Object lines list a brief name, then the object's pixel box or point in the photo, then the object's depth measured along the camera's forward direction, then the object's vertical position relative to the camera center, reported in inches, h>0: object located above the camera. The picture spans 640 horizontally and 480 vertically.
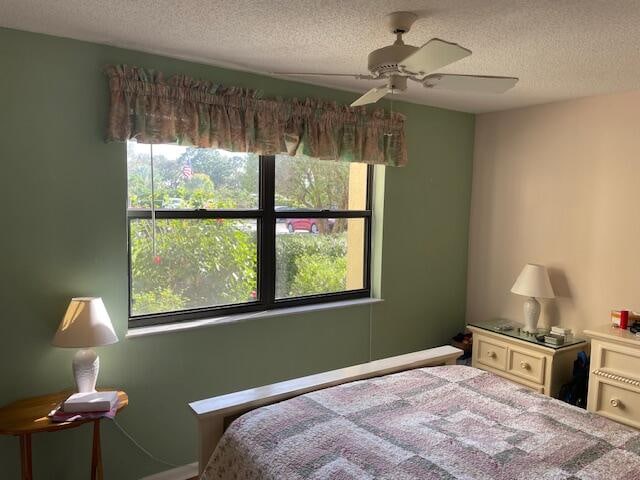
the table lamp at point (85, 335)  81.8 -23.7
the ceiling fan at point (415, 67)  59.7 +19.3
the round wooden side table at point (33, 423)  75.6 -36.4
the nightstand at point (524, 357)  119.7 -39.1
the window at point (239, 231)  100.8 -7.1
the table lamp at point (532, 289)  126.9 -21.3
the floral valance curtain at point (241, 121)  91.5 +18.1
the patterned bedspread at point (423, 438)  59.3 -32.2
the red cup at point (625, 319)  111.8 -25.3
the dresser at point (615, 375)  103.4 -36.5
